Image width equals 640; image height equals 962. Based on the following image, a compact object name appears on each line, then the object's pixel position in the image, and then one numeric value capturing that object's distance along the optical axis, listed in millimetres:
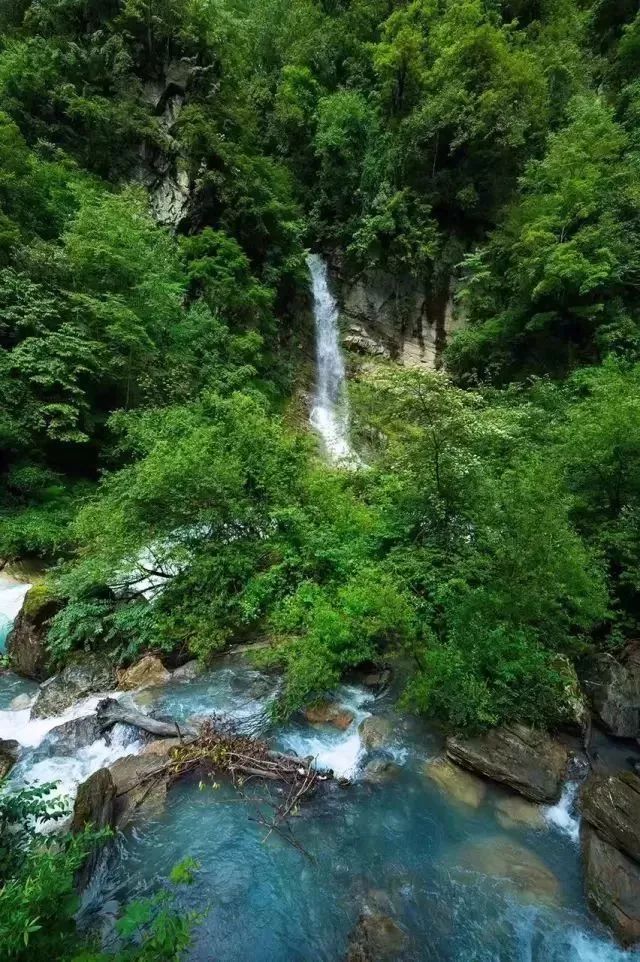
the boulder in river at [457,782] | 5625
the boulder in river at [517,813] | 5333
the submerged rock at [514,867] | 4605
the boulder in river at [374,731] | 6352
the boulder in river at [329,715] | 6684
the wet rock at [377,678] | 7477
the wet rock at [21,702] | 7171
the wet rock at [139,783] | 5215
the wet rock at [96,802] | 4664
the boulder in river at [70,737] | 6074
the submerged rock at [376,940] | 3914
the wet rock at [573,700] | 6414
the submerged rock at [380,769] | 5848
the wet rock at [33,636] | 8078
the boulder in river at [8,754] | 5730
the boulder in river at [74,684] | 7023
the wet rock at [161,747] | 5875
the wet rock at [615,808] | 4988
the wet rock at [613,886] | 4250
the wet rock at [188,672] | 7727
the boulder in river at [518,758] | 5637
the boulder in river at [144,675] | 7537
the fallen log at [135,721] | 6215
